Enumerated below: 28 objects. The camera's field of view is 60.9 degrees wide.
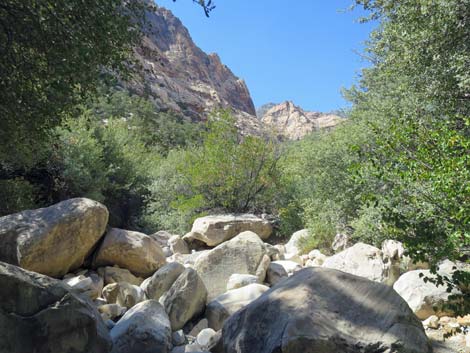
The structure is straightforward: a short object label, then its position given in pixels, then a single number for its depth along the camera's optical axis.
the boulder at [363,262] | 8.07
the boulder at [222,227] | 12.89
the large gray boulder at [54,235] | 8.26
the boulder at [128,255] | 9.70
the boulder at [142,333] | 5.46
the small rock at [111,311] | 7.25
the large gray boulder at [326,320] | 3.77
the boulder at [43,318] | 4.13
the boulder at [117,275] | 9.33
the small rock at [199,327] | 6.95
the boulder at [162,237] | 13.67
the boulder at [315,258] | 10.36
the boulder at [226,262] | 9.00
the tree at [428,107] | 3.50
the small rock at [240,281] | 8.35
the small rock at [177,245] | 12.65
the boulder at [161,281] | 8.19
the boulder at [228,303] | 6.97
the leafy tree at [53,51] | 4.77
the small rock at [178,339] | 6.41
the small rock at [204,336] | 6.24
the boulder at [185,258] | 11.11
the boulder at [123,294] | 7.95
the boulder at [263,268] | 9.11
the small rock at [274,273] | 9.21
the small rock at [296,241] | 12.07
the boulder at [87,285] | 7.95
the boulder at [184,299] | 7.14
